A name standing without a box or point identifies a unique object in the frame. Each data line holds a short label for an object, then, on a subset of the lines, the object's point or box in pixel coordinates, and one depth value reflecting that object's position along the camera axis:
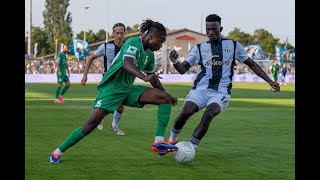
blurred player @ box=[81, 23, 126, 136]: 14.81
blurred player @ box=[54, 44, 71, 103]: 27.39
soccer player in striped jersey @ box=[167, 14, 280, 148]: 11.12
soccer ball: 9.99
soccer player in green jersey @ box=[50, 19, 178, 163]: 9.94
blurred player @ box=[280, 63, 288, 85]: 61.88
